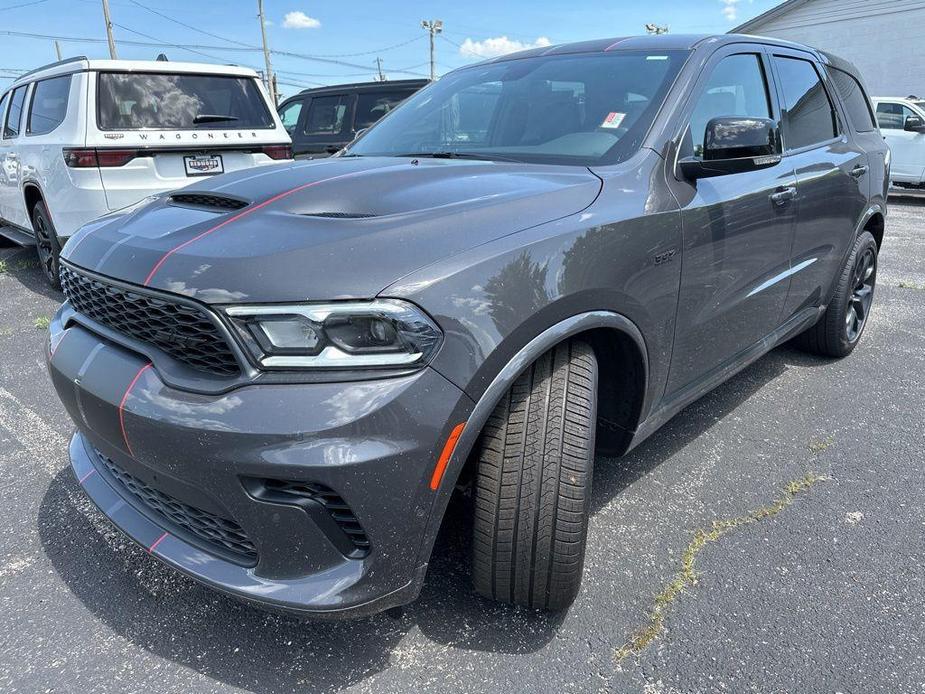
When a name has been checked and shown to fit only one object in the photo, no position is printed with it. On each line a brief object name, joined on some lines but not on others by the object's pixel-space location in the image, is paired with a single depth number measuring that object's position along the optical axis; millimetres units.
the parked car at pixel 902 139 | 11078
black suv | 8531
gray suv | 1472
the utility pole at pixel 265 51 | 39844
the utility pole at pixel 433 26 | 47625
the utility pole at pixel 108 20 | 31047
